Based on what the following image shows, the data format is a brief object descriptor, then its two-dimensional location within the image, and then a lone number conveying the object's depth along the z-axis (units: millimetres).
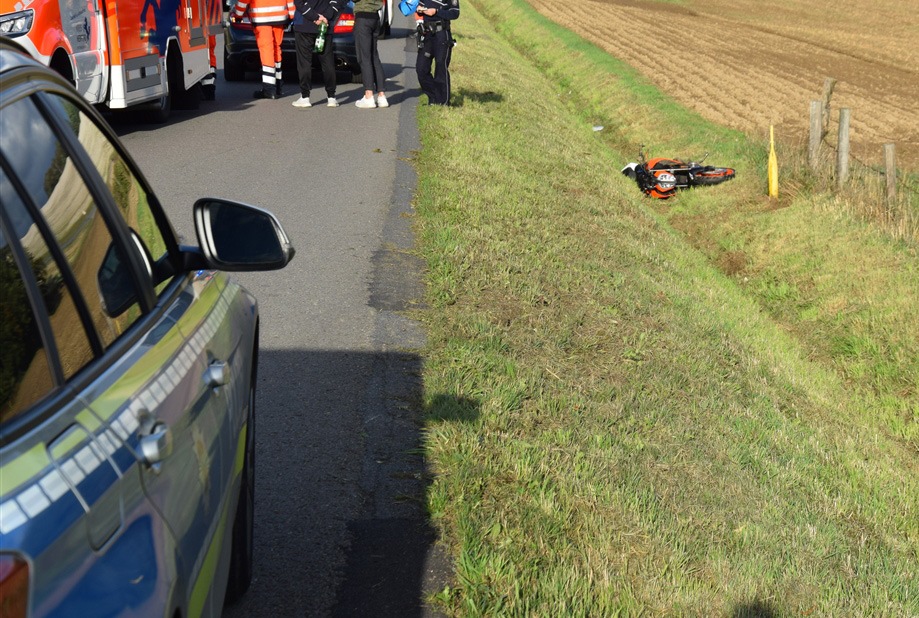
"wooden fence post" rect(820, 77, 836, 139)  17938
